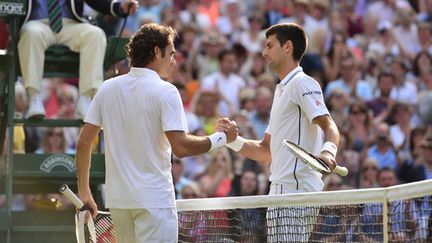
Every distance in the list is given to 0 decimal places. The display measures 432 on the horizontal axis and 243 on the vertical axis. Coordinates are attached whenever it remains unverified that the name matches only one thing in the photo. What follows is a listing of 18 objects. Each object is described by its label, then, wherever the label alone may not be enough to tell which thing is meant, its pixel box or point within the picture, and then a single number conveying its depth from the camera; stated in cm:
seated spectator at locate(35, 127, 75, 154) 1399
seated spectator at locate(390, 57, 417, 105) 1809
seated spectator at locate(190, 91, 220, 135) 1659
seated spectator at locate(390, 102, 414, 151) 1727
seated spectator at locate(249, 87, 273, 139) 1648
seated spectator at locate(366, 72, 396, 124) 1778
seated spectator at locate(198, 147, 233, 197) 1510
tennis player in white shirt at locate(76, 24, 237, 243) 740
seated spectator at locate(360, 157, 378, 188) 1506
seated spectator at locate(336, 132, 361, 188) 1555
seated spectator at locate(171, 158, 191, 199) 1493
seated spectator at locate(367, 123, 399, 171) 1619
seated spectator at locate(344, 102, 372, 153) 1664
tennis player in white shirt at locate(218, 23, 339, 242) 823
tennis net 750
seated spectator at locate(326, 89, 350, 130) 1694
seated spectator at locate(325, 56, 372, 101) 1819
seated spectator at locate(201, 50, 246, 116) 1747
